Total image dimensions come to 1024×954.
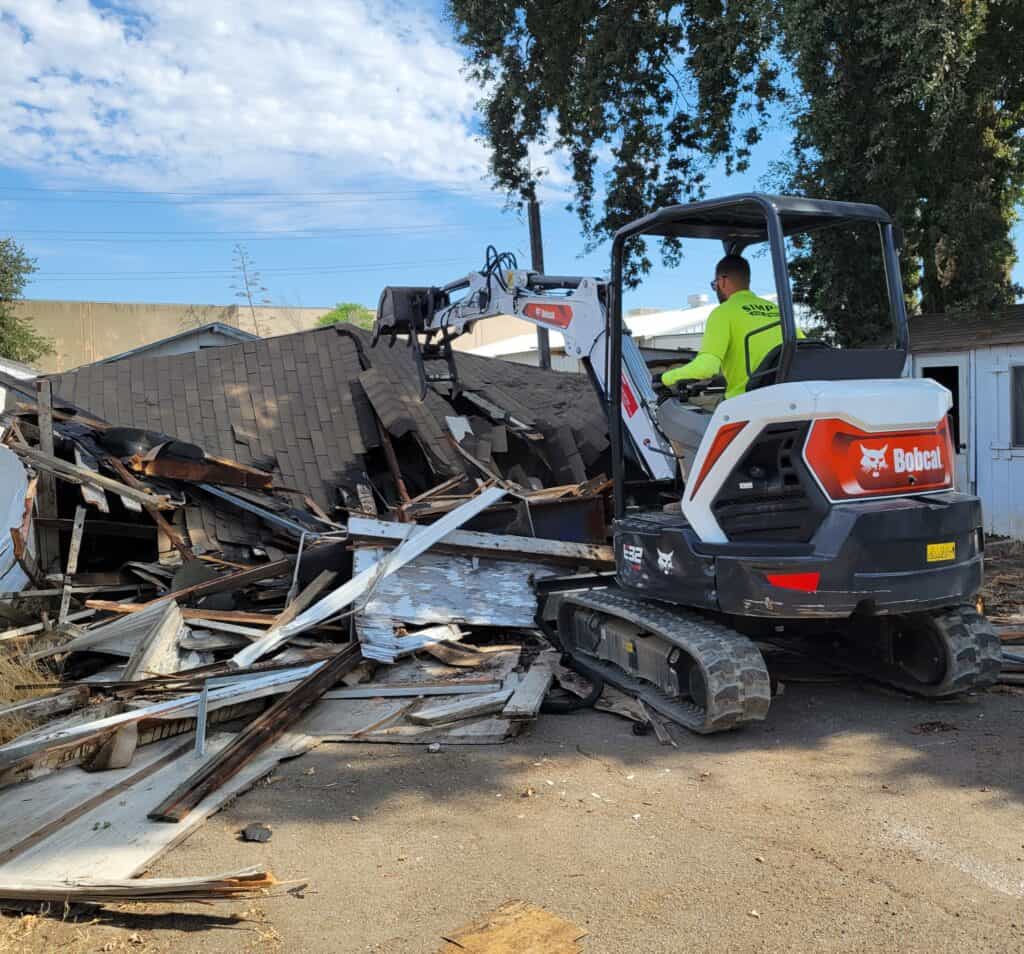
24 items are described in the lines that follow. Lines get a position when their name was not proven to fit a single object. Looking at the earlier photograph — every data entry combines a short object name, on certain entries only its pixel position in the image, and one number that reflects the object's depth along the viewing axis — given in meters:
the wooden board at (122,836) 4.07
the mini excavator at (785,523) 5.13
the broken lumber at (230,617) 7.69
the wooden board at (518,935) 3.41
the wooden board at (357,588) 7.12
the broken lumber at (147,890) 3.70
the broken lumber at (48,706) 5.95
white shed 12.46
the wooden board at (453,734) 5.73
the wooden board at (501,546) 8.04
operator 5.65
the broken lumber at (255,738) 4.73
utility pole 20.16
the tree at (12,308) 31.73
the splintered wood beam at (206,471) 9.44
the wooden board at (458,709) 5.98
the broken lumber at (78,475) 8.89
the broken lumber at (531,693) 5.91
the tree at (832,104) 11.82
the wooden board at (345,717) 5.94
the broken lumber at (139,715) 5.10
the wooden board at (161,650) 6.79
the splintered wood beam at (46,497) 9.06
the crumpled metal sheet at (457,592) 7.78
